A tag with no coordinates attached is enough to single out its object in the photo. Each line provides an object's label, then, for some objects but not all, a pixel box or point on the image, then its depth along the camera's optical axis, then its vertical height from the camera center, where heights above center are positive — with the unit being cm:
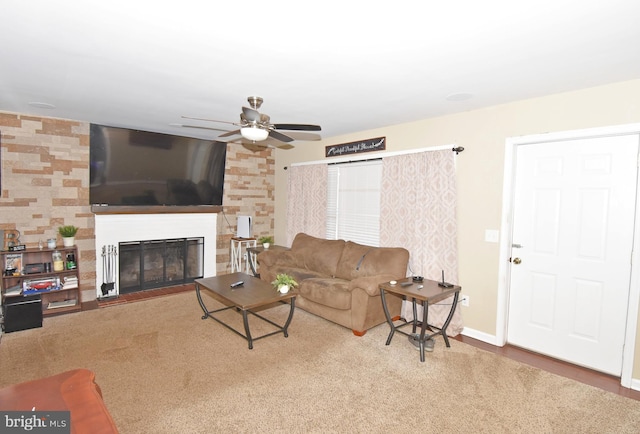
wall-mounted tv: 450 +45
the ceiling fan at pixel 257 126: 276 +68
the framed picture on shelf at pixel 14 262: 391 -80
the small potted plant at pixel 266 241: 581 -68
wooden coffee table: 330 -98
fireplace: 481 -72
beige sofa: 365 -92
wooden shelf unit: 387 -99
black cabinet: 363 -131
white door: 288 -34
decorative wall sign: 456 +86
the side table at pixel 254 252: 553 -91
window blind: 471 +5
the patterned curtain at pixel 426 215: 378 -9
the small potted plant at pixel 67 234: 420 -48
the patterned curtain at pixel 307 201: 537 +5
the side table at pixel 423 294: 315 -84
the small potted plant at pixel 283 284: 360 -88
